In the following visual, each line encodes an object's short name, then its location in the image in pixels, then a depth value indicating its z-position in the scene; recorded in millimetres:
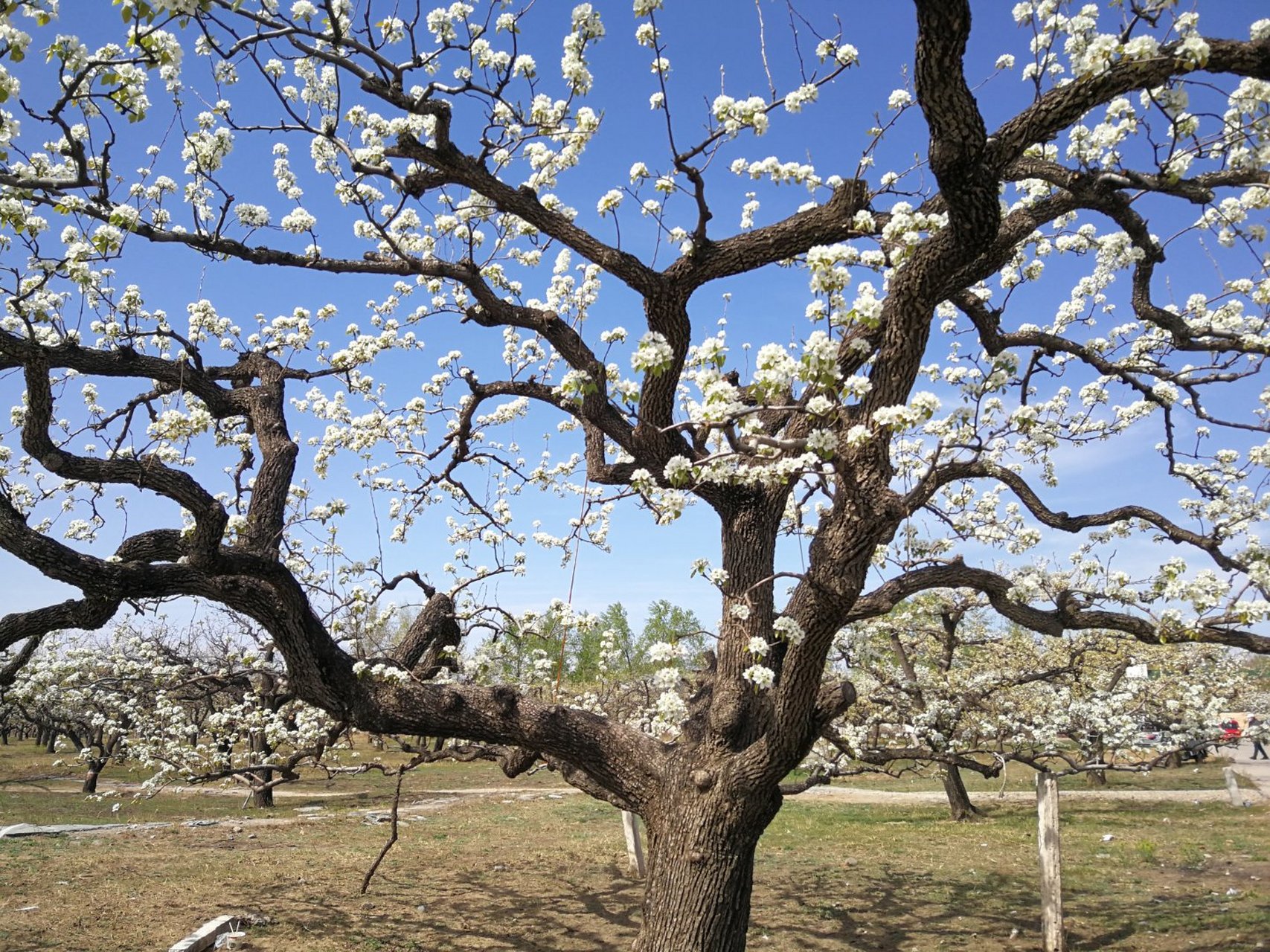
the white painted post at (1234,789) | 16250
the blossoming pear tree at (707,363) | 3438
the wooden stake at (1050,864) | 7445
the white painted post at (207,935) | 6893
